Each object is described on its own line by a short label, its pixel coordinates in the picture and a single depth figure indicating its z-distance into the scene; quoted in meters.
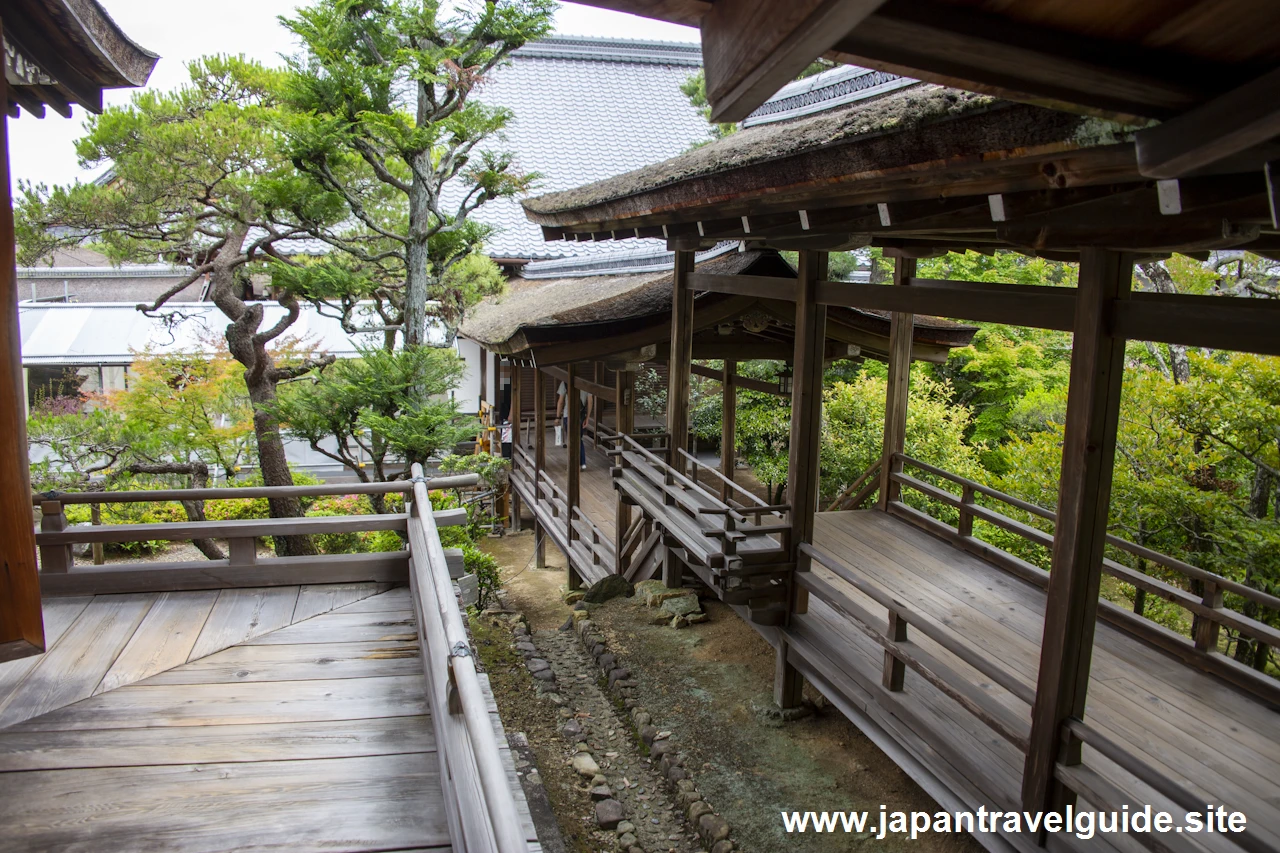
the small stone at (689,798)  5.50
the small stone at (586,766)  6.01
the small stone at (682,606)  8.33
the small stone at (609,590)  9.43
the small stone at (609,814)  5.47
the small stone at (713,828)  5.12
